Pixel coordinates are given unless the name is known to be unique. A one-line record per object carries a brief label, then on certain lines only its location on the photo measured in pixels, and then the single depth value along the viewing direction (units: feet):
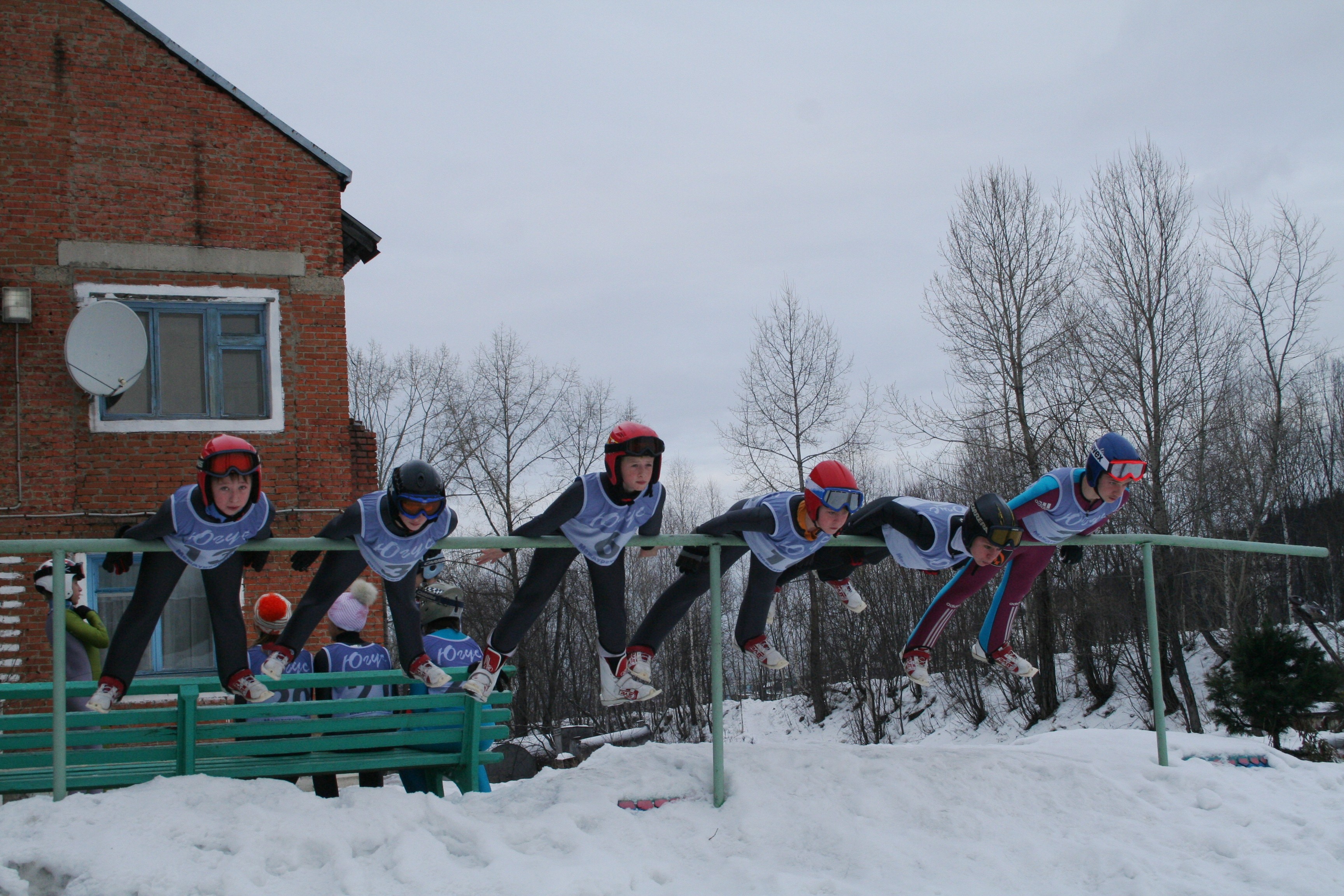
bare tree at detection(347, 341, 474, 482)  95.35
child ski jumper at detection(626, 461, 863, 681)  18.33
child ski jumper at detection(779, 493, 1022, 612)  19.38
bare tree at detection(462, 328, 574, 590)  90.38
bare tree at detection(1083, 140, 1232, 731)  66.85
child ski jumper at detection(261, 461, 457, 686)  16.52
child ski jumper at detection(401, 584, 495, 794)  20.99
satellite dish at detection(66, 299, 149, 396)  34.88
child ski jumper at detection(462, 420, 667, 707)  17.61
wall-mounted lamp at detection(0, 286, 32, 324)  35.91
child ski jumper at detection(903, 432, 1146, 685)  19.74
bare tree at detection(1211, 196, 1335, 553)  77.97
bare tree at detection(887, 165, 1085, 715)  68.90
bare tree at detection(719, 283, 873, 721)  77.82
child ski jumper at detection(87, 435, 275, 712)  15.56
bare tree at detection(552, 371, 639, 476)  92.73
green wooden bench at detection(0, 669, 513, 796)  15.66
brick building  36.78
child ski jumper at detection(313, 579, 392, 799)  20.16
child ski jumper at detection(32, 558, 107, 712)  21.99
